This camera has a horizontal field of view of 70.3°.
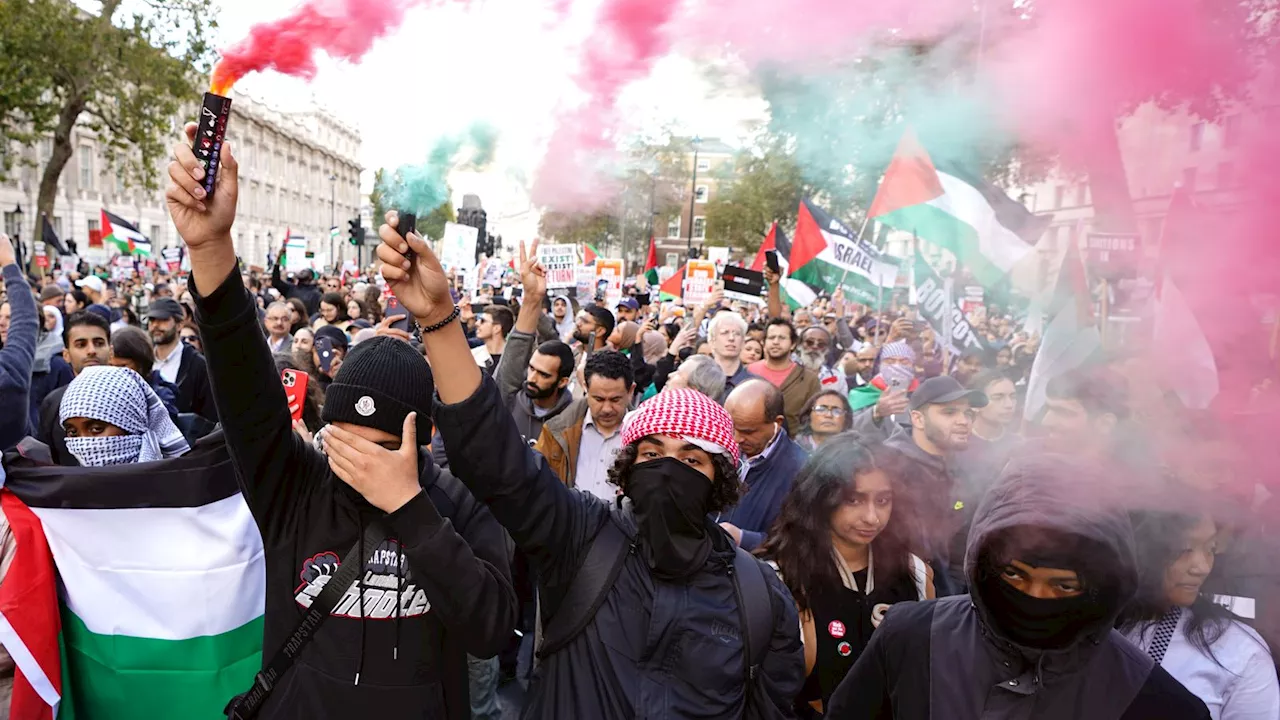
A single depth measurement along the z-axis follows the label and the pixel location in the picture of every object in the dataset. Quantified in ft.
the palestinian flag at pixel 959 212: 14.17
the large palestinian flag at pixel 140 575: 9.46
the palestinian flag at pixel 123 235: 60.54
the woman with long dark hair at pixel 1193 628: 8.25
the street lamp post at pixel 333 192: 28.40
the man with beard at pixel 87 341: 18.69
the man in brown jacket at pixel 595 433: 15.84
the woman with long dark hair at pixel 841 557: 9.94
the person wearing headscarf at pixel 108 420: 10.44
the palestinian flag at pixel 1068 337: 11.85
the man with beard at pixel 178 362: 21.70
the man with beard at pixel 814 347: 28.75
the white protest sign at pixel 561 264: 31.68
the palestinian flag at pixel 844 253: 29.99
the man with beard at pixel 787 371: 22.82
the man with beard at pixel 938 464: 11.40
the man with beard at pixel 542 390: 17.53
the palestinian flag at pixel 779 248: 42.04
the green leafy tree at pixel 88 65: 66.85
